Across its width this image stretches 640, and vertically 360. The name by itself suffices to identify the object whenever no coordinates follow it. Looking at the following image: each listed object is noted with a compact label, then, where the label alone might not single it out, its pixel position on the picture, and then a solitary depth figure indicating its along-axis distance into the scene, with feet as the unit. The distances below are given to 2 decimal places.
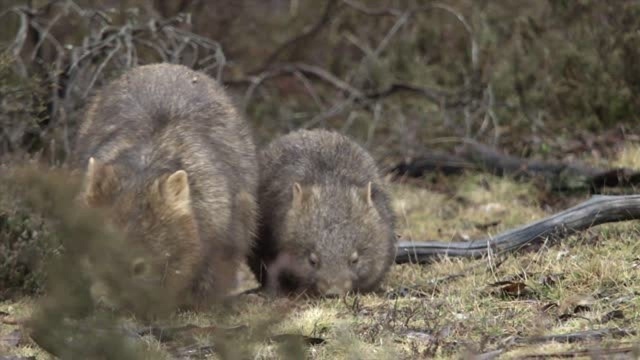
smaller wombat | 51.24
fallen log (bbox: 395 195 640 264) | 51.37
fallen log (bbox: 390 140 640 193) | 63.51
